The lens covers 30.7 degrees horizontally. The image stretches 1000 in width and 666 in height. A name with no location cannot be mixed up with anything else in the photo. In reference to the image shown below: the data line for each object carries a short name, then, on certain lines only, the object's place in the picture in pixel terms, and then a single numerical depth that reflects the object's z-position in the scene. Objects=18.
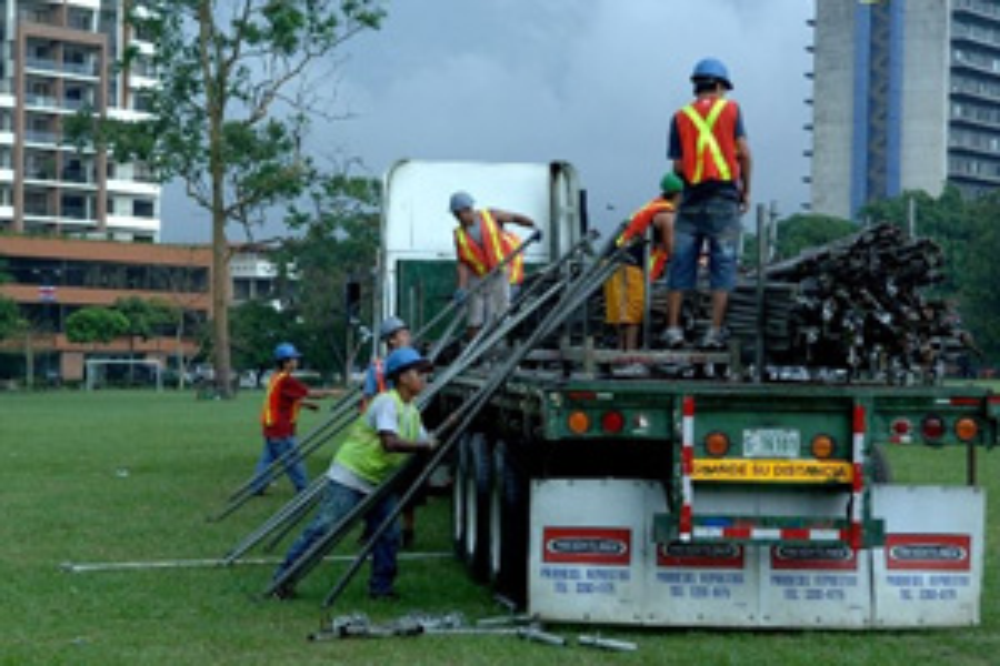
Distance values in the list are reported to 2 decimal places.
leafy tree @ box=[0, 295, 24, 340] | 89.31
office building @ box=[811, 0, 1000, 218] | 132.50
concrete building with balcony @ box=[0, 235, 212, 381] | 102.62
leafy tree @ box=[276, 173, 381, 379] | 95.25
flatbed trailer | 9.78
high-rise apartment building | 111.50
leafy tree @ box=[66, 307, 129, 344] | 98.25
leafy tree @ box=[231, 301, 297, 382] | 101.81
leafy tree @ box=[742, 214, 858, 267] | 95.62
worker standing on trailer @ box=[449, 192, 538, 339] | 15.55
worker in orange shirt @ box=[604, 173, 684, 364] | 12.20
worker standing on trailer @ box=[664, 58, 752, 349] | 11.50
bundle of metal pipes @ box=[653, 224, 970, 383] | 10.22
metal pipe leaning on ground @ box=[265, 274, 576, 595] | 11.20
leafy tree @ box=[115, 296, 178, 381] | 101.62
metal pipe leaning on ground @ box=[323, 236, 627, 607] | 11.01
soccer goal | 96.81
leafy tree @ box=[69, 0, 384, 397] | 54.31
